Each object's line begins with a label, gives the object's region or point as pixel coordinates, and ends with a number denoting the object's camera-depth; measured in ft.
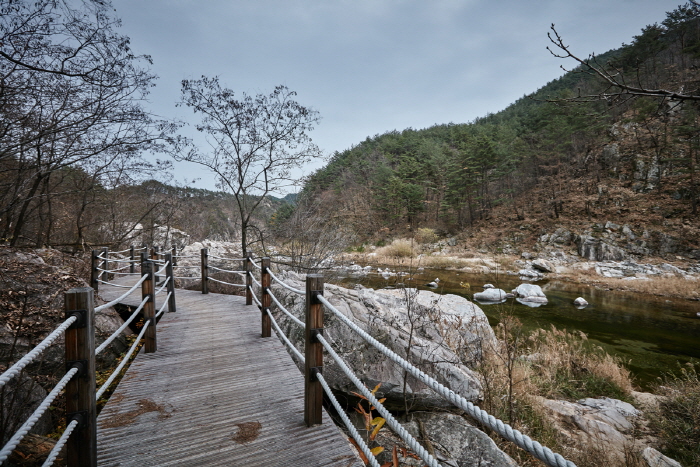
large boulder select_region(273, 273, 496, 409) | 12.14
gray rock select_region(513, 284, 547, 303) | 42.78
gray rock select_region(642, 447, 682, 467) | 11.32
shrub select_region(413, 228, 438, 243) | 95.20
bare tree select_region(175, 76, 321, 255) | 33.14
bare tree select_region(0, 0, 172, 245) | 16.49
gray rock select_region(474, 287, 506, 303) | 41.64
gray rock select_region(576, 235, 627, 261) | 65.10
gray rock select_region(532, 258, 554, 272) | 63.62
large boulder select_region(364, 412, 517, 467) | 9.37
